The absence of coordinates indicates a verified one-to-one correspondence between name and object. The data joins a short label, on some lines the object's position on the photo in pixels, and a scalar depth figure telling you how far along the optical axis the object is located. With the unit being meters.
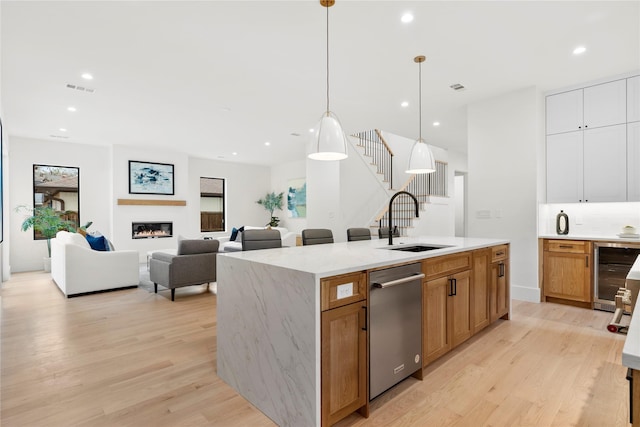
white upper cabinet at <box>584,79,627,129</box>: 3.86
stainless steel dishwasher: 1.92
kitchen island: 1.65
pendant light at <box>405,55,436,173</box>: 3.32
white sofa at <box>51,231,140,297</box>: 4.56
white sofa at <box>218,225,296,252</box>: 6.60
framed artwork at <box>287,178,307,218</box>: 9.71
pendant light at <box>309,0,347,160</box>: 2.55
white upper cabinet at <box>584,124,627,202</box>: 3.85
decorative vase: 4.30
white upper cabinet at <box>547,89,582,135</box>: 4.17
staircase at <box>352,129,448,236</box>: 7.34
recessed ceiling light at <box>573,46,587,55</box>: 3.28
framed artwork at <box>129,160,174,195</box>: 7.81
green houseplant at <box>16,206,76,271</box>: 6.53
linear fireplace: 7.87
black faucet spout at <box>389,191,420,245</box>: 3.05
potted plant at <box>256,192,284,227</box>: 10.41
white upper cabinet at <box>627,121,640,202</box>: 3.74
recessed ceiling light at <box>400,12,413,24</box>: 2.72
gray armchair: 4.44
